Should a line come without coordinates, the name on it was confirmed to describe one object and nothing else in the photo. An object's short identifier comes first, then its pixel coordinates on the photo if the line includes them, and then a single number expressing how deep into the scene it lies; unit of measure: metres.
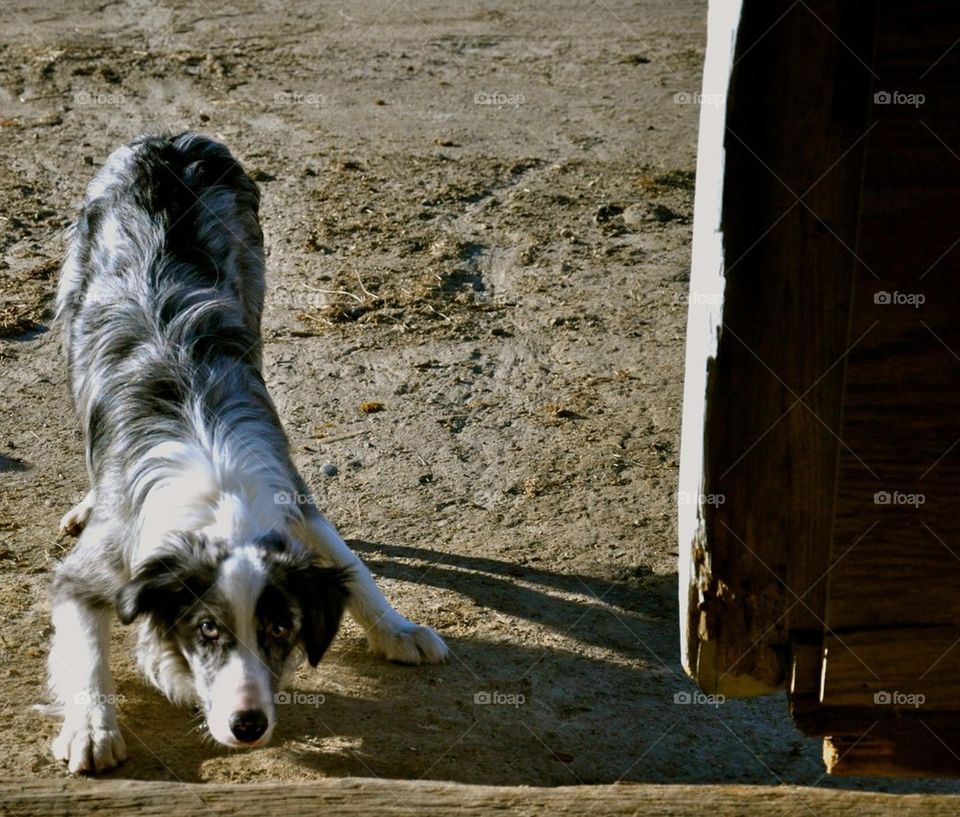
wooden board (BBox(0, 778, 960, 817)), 2.07
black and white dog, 3.72
